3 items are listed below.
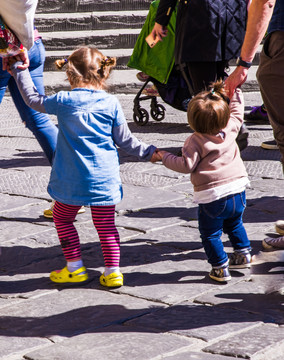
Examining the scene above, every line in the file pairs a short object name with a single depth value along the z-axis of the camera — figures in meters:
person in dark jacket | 10.29
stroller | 14.31
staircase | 21.59
